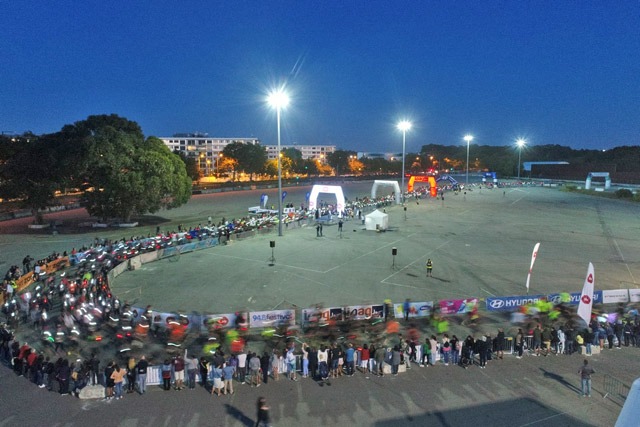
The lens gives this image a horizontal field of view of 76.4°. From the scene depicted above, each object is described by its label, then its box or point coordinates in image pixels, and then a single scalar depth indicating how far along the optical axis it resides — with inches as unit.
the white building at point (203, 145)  6993.1
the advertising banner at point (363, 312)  606.4
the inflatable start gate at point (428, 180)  2738.7
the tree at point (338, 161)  6796.3
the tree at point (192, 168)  3592.8
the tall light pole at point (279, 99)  1309.1
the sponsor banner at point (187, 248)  1145.1
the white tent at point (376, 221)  1507.1
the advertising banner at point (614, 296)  711.7
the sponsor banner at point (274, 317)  592.7
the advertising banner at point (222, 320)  565.9
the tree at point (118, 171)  1571.1
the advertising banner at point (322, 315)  597.9
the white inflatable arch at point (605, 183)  3659.0
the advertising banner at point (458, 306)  643.1
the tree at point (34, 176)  1579.7
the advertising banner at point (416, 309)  638.5
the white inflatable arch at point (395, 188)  2251.5
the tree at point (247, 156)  4441.4
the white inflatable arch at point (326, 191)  1739.7
